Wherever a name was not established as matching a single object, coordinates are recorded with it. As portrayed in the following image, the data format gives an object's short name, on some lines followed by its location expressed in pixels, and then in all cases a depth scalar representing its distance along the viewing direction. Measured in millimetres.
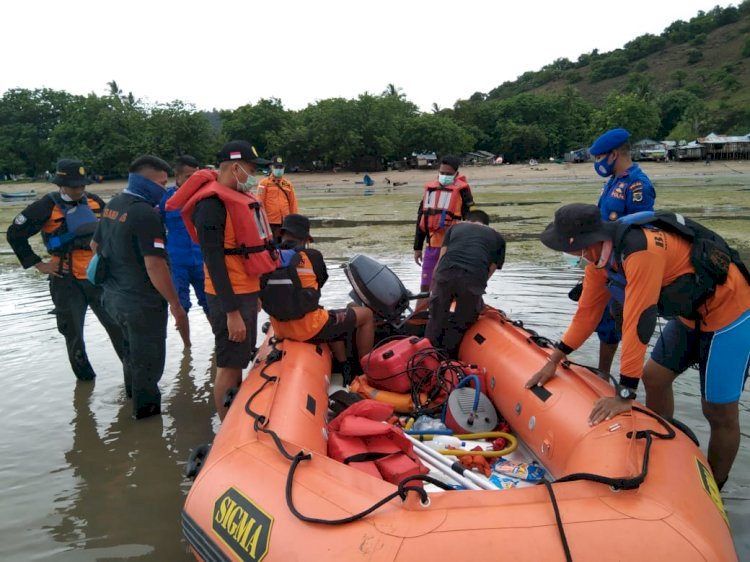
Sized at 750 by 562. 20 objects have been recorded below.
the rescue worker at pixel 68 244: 3719
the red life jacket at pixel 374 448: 2334
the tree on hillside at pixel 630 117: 42250
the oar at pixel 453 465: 2430
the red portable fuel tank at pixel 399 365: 3379
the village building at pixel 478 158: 39781
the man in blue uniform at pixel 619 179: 3275
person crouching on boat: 3758
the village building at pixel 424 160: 38844
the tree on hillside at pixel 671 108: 50438
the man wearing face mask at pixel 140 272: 3268
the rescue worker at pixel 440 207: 5402
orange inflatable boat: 1592
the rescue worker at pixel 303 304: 3285
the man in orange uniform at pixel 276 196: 6672
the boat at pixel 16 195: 29562
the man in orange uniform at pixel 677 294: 2135
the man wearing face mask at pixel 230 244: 2857
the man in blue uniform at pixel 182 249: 4609
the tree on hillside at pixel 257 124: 38934
